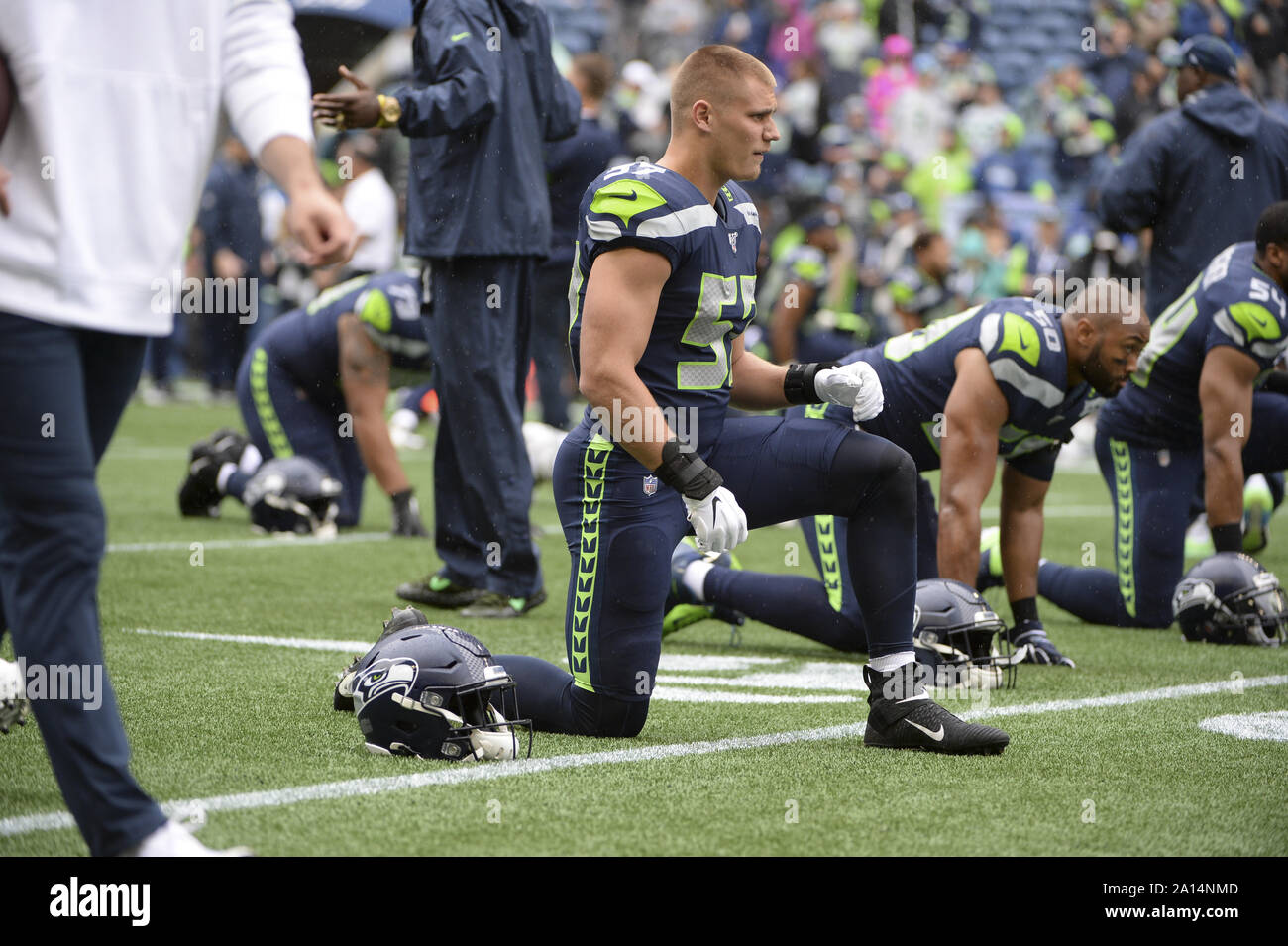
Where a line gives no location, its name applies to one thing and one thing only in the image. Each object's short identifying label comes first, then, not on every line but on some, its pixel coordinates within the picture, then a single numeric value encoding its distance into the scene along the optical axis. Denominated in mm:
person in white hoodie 4703
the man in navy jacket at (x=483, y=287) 11664
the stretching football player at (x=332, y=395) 15250
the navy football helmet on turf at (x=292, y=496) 15797
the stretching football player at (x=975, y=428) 9672
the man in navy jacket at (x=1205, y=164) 14523
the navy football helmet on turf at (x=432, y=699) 7004
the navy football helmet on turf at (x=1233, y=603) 11031
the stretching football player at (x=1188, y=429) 11398
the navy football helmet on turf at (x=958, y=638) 9187
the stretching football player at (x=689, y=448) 7234
